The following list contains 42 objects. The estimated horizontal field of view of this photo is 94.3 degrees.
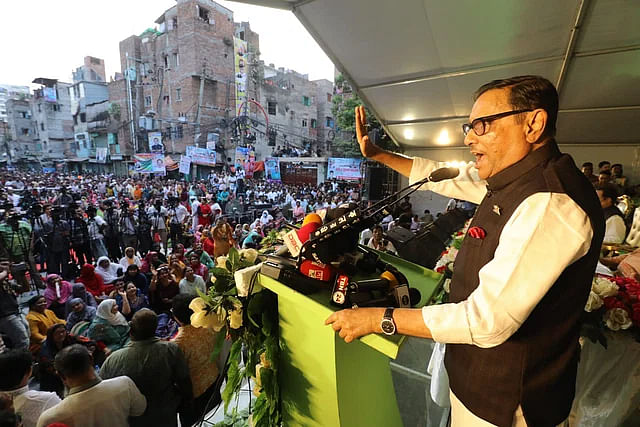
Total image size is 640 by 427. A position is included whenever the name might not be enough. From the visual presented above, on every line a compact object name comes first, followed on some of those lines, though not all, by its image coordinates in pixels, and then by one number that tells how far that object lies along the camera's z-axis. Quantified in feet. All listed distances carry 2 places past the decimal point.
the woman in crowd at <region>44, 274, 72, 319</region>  15.02
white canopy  11.86
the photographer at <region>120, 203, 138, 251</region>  27.37
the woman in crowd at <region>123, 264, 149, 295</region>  16.63
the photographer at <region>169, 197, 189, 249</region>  31.01
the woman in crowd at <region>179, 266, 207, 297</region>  15.14
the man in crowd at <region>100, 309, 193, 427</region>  7.00
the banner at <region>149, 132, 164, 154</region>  70.33
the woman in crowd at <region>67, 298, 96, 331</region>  13.29
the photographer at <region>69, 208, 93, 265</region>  24.32
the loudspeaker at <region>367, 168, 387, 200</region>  33.88
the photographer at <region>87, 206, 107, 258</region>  25.11
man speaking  2.53
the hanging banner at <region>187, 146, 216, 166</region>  58.95
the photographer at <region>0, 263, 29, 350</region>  11.59
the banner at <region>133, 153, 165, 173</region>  56.34
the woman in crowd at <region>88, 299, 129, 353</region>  12.34
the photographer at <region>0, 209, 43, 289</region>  19.17
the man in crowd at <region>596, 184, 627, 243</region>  10.10
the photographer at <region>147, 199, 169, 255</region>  29.27
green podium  3.50
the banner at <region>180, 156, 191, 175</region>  51.13
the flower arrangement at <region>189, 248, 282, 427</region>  3.92
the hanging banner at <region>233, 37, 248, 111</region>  75.82
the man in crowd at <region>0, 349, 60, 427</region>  6.93
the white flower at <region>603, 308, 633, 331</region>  5.64
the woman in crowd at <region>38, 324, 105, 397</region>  9.88
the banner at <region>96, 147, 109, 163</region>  78.18
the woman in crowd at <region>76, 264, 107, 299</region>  16.88
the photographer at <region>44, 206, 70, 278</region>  22.81
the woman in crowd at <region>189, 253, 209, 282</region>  17.29
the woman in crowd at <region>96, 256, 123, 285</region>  18.12
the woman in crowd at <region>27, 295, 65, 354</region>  12.19
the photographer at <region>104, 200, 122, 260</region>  26.86
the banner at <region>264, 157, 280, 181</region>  69.05
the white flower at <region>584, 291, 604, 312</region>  5.57
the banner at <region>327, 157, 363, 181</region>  53.47
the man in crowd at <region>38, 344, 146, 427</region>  6.00
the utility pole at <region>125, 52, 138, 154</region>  75.15
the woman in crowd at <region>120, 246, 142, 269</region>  19.57
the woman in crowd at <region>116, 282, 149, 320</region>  14.35
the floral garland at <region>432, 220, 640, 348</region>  5.65
